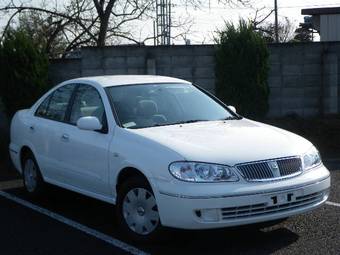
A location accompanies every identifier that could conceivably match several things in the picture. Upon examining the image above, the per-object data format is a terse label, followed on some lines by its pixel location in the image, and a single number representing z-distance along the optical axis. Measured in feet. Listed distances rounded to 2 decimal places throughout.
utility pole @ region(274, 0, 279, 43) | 108.68
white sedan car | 16.06
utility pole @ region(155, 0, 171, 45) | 62.23
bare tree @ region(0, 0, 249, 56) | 54.03
